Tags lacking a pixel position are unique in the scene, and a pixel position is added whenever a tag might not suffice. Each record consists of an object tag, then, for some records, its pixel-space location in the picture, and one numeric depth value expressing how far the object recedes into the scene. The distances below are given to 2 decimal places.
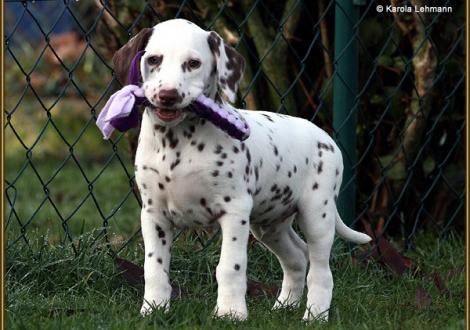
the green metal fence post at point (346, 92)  11.20
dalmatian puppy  7.92
